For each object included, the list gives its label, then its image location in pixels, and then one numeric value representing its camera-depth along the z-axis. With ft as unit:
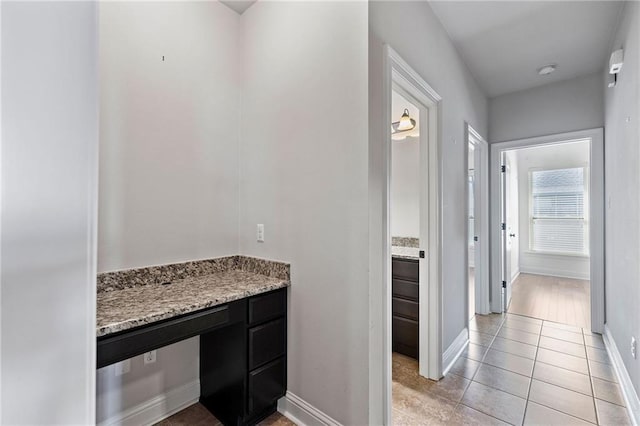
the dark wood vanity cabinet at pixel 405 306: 8.02
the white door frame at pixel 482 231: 11.90
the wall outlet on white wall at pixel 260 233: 6.45
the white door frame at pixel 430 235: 7.09
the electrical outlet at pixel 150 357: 5.47
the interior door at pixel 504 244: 12.33
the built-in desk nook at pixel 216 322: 4.00
